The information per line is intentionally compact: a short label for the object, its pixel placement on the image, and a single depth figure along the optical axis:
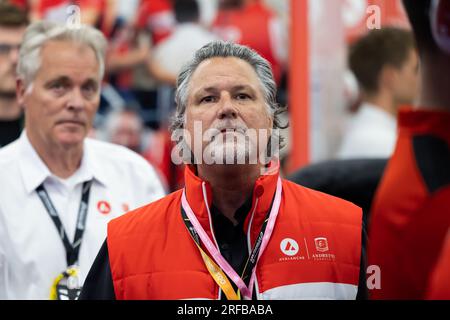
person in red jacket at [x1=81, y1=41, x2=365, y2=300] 5.40
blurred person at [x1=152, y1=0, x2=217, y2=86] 12.21
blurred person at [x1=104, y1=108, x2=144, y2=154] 12.45
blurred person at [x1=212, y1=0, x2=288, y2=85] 12.17
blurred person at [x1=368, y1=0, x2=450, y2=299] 3.44
